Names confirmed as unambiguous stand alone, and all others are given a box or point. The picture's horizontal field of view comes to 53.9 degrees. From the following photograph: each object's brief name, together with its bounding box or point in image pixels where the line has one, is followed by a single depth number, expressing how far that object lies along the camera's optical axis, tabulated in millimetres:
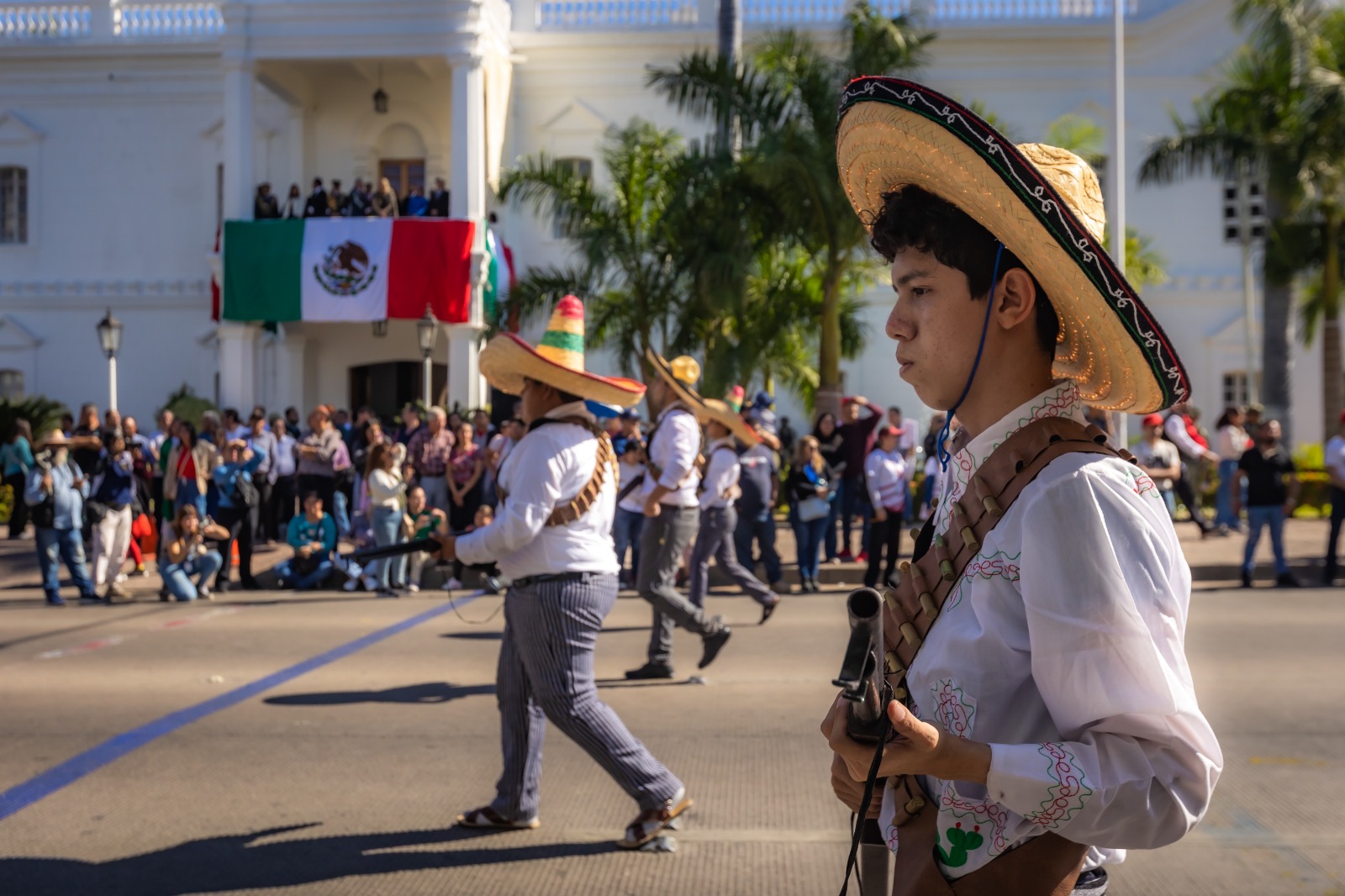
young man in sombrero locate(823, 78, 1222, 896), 1729
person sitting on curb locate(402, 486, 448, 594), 14133
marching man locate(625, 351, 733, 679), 8336
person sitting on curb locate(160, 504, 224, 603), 13273
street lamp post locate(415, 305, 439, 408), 20875
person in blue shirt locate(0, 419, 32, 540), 16422
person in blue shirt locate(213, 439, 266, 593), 13836
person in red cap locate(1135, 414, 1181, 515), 15547
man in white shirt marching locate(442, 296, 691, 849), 4965
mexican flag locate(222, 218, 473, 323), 24375
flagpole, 19453
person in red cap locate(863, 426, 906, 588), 13602
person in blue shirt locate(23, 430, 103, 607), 12695
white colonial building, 28547
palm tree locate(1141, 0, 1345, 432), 22000
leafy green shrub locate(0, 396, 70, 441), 20797
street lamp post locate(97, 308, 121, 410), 21859
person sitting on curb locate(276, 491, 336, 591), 14344
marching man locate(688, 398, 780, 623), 10180
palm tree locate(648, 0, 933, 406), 17609
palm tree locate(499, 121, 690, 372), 20578
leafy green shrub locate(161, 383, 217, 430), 24859
